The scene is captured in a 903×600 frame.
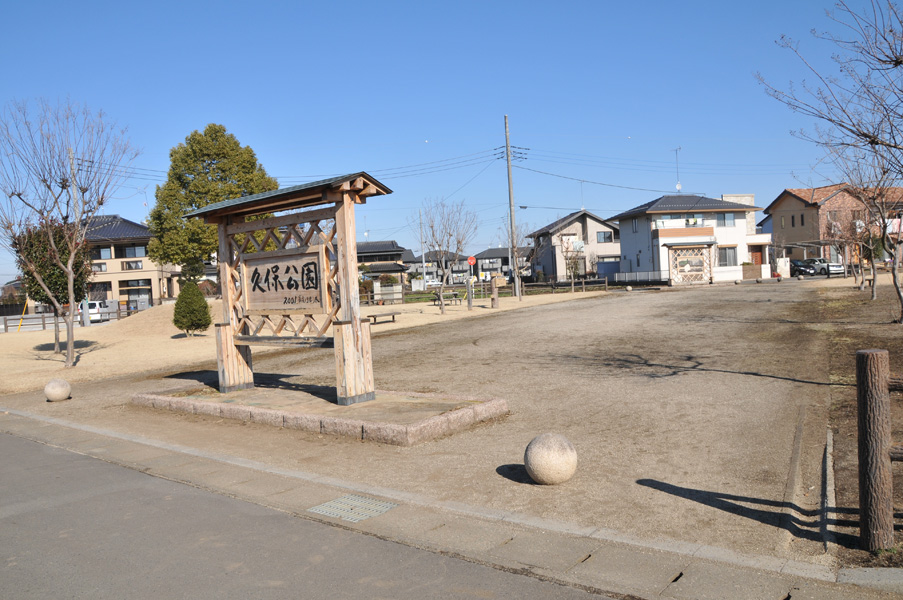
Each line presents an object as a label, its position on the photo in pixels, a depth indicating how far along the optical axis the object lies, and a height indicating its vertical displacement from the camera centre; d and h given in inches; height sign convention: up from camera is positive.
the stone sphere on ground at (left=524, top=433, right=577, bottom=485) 227.5 -64.6
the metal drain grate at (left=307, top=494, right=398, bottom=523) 210.5 -73.5
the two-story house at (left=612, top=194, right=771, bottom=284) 1804.9 +70.4
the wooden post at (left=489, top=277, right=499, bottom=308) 1261.2 -35.6
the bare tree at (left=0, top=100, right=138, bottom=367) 706.2 +99.6
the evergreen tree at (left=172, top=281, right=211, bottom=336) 989.2 -23.5
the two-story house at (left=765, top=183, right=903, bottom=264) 1918.1 +127.2
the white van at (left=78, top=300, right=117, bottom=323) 1444.3 -23.7
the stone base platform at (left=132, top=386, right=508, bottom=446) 305.6 -67.0
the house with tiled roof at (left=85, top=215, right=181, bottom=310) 2097.7 +92.3
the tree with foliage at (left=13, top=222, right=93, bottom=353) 814.2 +51.8
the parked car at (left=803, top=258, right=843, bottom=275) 1921.4 -30.3
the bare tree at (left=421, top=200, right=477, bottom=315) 1625.2 +90.4
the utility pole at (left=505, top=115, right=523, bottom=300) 1435.8 +123.5
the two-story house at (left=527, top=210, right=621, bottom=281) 2449.6 +107.0
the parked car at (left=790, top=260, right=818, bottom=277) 1977.1 -30.4
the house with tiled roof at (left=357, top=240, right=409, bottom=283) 2699.3 +122.4
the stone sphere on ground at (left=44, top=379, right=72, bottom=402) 492.4 -65.6
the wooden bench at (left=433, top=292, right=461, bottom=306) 1464.1 -45.8
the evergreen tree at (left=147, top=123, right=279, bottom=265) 1466.5 +236.8
